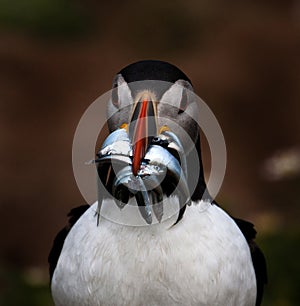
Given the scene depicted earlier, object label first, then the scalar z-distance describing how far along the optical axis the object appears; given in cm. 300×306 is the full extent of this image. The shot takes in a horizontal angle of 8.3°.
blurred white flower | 1425
